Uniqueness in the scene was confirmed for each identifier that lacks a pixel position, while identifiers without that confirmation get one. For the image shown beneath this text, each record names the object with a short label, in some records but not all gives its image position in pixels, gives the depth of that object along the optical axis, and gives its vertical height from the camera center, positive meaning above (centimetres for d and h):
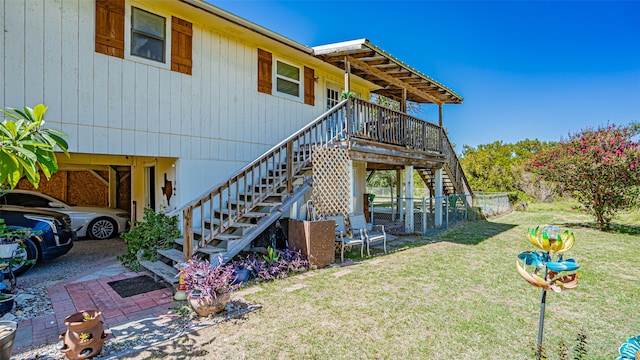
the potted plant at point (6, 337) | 260 -133
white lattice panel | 662 +0
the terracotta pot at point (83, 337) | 289 -148
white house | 498 +193
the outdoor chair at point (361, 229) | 722 -115
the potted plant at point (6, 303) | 381 -150
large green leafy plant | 256 +27
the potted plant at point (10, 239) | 433 -88
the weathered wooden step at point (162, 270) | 486 -149
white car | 794 -99
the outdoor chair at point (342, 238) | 666 -124
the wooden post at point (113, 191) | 1020 -29
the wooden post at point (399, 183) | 1395 -5
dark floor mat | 483 -170
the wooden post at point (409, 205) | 1008 -74
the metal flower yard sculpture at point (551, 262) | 221 -58
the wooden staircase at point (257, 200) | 512 -36
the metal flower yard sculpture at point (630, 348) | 163 -88
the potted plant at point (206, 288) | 380 -133
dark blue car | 553 -91
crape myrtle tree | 1048 +53
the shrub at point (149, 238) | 607 -113
